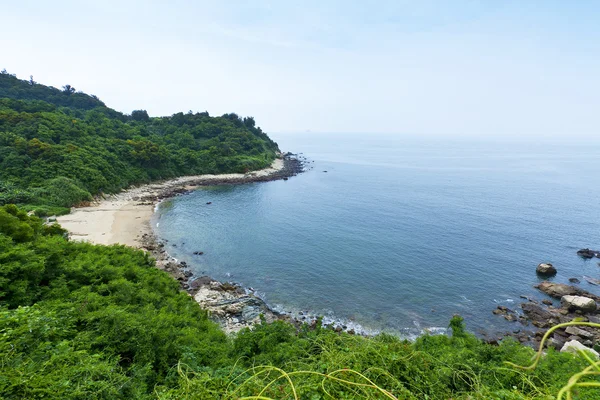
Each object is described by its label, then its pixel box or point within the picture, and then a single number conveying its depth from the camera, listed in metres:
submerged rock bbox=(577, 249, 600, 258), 28.02
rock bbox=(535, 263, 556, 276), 24.69
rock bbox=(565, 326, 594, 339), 17.16
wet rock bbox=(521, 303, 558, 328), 18.80
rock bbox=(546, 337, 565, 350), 16.85
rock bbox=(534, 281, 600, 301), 21.58
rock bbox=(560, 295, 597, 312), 19.73
